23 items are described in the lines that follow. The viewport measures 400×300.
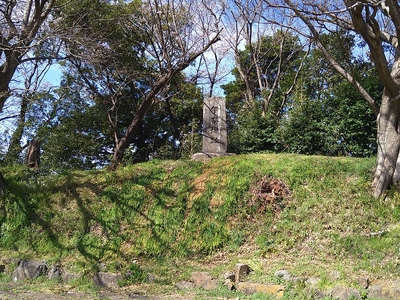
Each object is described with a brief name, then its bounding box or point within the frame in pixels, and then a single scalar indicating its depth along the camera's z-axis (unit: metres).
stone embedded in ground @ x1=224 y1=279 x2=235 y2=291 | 7.55
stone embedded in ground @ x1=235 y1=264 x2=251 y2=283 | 7.78
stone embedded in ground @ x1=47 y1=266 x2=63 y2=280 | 8.64
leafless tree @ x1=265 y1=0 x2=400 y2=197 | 8.79
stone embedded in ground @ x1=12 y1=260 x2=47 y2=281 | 8.80
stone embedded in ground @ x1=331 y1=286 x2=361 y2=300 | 6.69
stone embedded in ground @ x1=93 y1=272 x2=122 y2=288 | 8.19
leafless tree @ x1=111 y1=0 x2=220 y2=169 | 15.26
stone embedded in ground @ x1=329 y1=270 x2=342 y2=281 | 7.23
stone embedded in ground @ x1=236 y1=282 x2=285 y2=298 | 7.17
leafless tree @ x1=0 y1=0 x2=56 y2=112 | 10.22
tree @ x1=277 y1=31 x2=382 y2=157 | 12.98
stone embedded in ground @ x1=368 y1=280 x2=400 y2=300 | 6.65
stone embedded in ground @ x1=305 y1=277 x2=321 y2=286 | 7.21
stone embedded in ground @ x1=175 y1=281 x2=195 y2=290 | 7.88
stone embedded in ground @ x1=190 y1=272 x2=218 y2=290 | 7.79
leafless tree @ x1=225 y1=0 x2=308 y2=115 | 20.88
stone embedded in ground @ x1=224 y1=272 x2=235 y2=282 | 7.77
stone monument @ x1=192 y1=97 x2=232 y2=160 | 13.14
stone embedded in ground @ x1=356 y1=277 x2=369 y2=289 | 6.92
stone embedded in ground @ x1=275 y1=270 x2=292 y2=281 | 7.51
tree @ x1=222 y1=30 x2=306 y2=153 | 14.70
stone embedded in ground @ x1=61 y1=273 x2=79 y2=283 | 8.47
